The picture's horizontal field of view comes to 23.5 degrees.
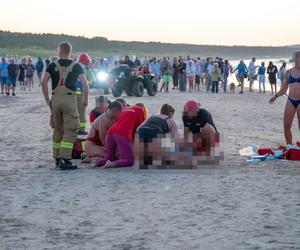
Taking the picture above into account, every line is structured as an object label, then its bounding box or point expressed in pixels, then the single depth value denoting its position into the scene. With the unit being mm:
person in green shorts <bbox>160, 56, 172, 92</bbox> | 33219
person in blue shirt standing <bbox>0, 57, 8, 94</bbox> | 29520
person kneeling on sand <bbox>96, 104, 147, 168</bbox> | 9766
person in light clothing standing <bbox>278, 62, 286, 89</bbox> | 33288
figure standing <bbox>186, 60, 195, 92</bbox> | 34094
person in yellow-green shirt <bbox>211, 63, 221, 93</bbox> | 31688
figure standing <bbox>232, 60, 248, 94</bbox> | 33031
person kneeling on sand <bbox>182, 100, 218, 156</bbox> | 9927
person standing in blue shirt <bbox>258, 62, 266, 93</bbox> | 32494
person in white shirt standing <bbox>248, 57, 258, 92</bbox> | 33656
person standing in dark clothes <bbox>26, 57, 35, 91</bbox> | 36588
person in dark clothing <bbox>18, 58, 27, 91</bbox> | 34375
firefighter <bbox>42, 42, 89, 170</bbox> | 9492
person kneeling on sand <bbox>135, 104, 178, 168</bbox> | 9504
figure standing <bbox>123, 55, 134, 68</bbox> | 29900
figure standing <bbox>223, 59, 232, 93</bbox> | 33934
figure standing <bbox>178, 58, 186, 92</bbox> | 33219
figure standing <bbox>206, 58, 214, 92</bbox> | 34094
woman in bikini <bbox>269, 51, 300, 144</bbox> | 11250
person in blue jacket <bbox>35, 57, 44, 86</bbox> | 36434
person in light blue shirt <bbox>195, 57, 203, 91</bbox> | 34688
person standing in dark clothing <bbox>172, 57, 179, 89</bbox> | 34162
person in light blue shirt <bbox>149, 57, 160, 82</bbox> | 36703
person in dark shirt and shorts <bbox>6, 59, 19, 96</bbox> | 29078
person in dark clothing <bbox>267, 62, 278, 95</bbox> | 32000
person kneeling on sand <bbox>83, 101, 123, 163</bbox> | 10094
